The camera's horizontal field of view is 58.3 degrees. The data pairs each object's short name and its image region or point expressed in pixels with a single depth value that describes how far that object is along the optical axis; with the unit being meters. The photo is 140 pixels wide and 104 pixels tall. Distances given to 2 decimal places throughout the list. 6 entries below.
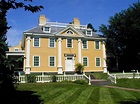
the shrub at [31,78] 13.54
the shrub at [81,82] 13.60
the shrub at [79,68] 19.10
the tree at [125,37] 22.85
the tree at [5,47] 3.43
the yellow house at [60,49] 18.39
